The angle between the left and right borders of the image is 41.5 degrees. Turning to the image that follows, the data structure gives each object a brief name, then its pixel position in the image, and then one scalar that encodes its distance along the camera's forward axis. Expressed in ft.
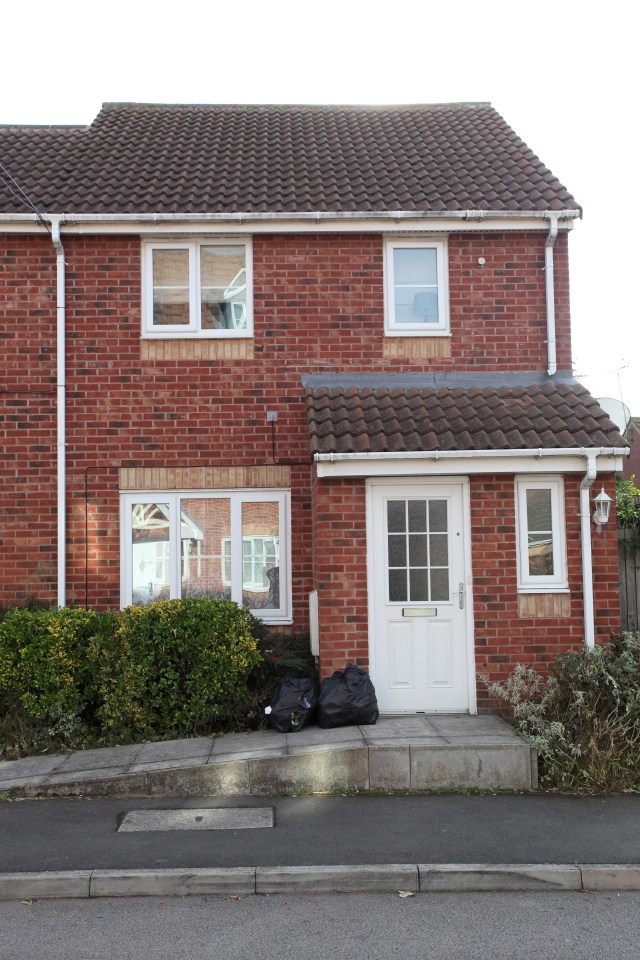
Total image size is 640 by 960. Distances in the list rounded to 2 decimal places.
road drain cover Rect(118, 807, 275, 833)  20.16
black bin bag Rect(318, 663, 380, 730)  25.45
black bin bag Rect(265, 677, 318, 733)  25.55
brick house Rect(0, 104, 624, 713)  30.76
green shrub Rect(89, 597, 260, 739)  25.66
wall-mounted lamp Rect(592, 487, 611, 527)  27.12
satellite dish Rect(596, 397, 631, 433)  32.19
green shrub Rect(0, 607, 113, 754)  25.81
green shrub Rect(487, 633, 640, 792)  22.70
